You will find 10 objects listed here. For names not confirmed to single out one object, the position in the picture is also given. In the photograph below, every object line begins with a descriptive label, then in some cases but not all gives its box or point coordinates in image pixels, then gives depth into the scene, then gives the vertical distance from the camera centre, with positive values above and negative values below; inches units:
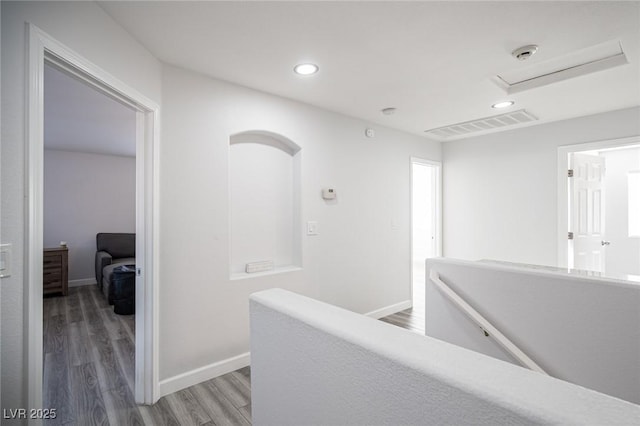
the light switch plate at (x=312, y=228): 123.5 -6.6
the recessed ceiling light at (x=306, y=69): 90.8 +43.6
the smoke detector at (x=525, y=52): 80.1 +43.3
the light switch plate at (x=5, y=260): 43.4 -7.0
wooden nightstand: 190.5 -37.7
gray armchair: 204.6 -27.4
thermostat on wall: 127.6 +7.9
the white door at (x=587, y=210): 143.9 +0.9
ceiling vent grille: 137.6 +43.4
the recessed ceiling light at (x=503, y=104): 121.4 +43.9
